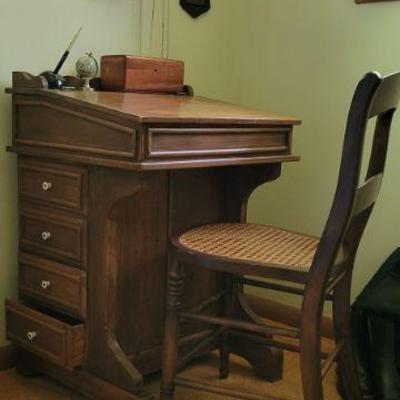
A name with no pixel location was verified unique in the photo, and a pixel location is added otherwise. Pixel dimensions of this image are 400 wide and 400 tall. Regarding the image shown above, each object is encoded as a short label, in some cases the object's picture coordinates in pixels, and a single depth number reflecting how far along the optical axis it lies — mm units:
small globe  1876
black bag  1770
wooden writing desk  1479
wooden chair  1276
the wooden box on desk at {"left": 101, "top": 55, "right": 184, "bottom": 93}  1857
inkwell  1739
